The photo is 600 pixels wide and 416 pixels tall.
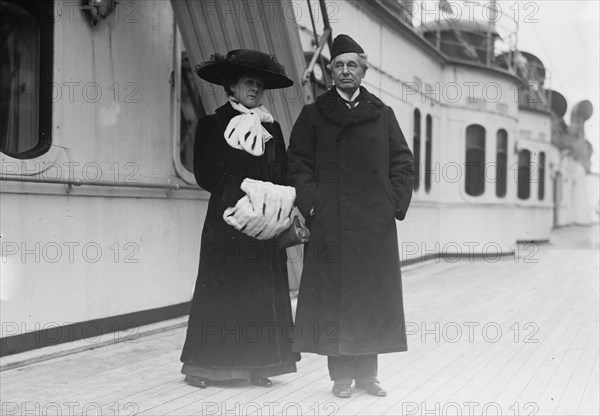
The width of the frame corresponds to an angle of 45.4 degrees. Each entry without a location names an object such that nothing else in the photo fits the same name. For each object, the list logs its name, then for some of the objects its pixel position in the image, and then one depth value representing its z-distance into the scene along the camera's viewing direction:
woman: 4.41
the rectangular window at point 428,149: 15.31
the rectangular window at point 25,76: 5.38
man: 4.27
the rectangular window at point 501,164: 16.89
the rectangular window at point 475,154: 16.50
